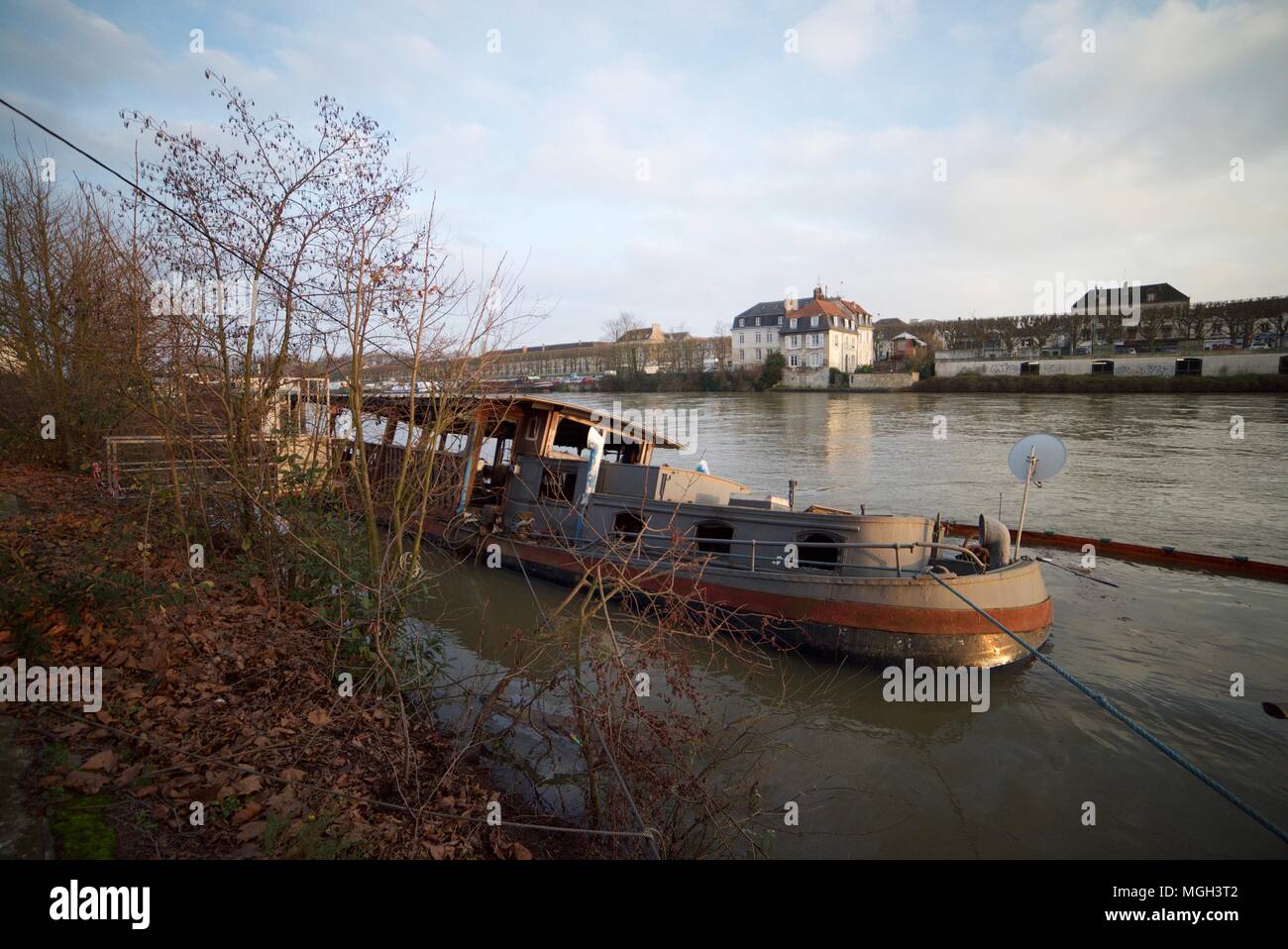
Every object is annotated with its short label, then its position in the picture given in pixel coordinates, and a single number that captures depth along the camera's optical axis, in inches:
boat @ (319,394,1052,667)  378.9
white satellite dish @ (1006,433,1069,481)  389.7
